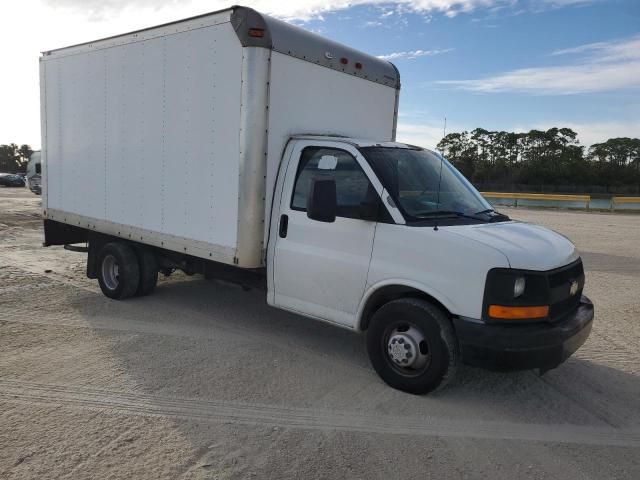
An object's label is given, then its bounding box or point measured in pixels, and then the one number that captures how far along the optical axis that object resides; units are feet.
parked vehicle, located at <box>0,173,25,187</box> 150.20
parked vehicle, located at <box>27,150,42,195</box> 87.30
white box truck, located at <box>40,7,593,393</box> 13.28
